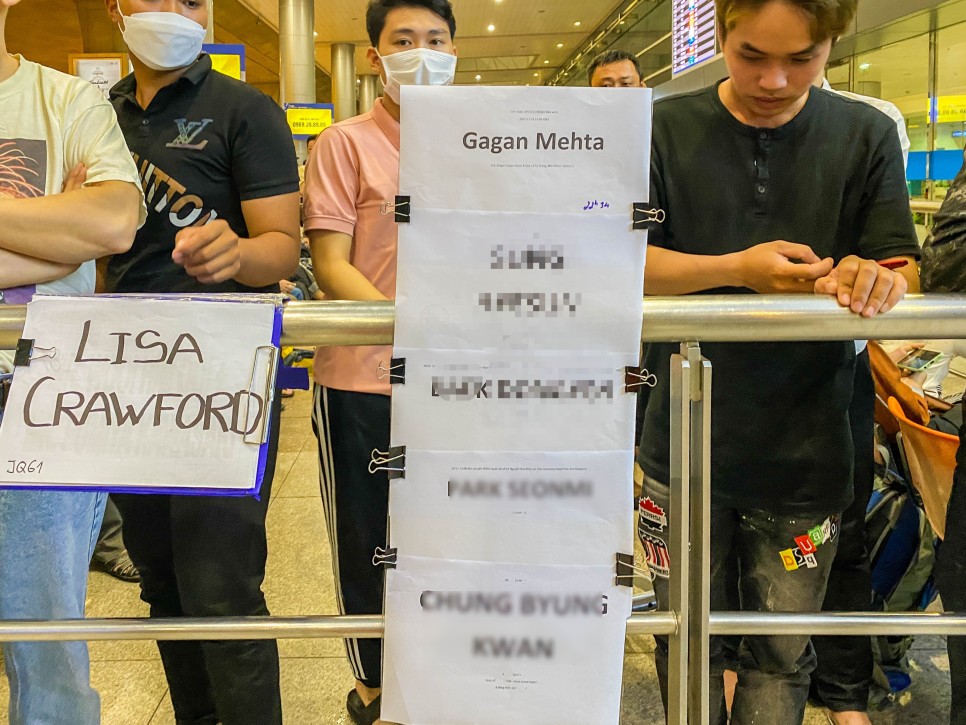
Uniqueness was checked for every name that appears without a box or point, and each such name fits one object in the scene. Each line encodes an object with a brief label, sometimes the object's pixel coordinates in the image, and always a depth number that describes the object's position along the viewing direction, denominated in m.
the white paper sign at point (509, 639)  0.90
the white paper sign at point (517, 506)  0.88
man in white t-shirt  1.09
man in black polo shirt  1.30
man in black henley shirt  1.18
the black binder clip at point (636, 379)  0.86
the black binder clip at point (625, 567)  0.89
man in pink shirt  1.44
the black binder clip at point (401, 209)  0.85
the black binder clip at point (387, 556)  0.91
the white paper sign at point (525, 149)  0.82
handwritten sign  0.85
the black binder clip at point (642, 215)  0.82
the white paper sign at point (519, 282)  0.85
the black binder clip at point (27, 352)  0.88
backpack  1.94
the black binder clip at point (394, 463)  0.88
